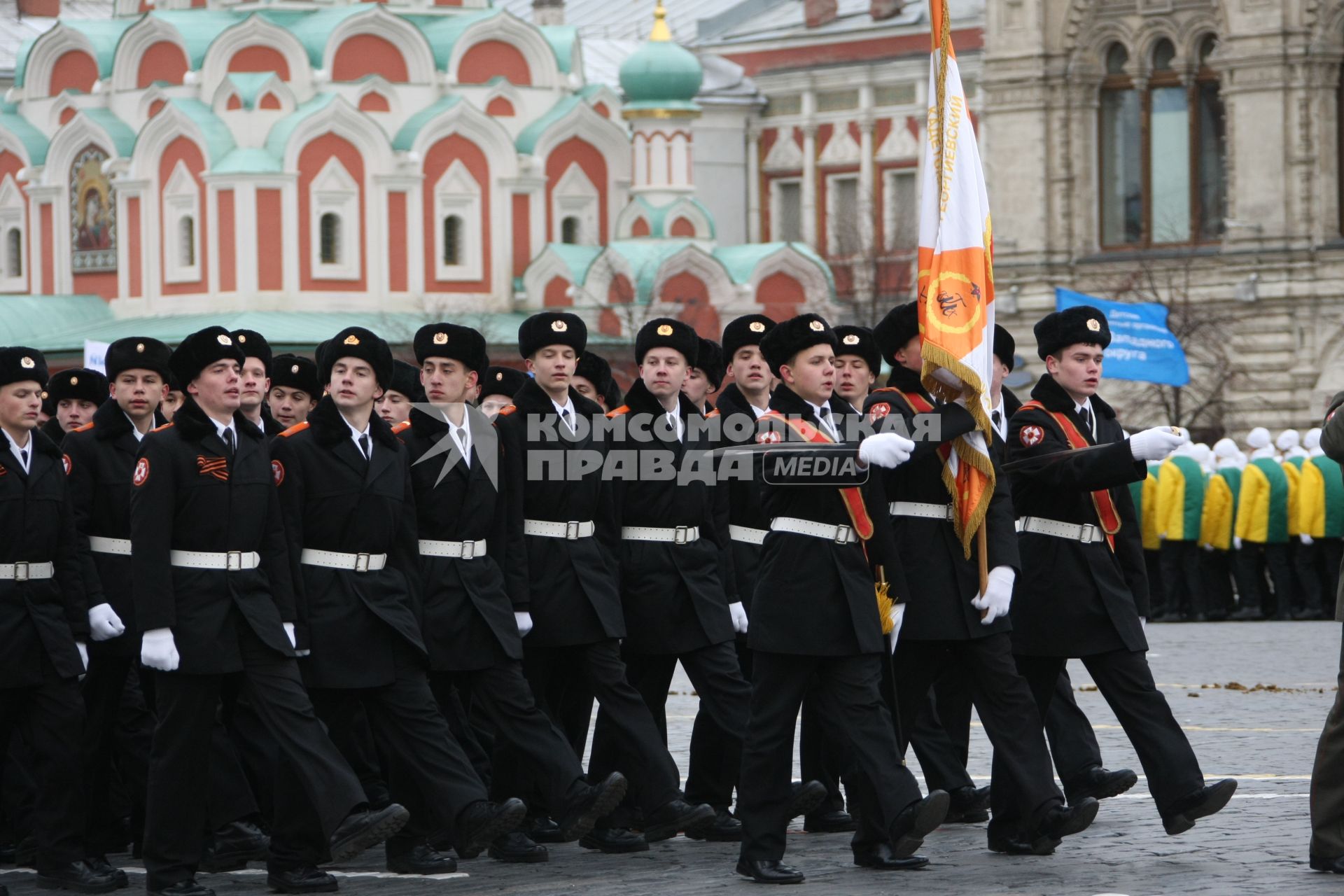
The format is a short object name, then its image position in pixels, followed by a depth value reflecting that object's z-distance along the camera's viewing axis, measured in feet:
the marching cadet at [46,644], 56.08
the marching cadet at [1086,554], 56.65
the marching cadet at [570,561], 59.98
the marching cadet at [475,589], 57.93
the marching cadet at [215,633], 53.16
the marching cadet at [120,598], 58.59
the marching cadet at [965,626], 56.34
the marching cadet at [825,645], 54.29
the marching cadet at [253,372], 62.49
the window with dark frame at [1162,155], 265.34
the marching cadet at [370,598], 55.42
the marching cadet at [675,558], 62.44
